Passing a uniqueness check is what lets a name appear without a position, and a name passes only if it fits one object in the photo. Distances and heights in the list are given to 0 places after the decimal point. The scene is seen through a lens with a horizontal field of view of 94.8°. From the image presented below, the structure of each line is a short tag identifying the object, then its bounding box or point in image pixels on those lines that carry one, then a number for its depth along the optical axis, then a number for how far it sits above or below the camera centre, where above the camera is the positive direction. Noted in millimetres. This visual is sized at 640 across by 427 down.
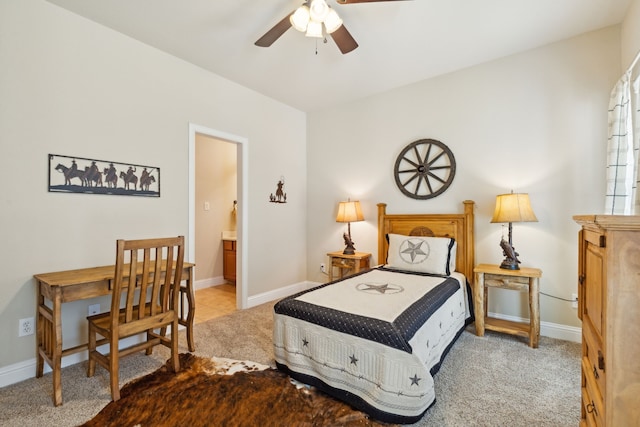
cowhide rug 1663 -1185
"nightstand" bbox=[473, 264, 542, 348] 2541 -755
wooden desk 1854 -582
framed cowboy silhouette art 2270 +287
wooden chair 1859 -723
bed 1622 -794
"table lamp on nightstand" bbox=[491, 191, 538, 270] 2652 -31
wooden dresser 844 -319
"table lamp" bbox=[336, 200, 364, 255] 3812 -57
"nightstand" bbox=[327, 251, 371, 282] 3682 -652
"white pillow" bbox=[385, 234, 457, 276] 2992 -464
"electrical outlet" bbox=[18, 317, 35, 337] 2111 -840
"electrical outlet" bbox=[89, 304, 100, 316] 2426 -815
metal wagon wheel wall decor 3369 +497
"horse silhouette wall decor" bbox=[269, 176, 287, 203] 4066 +224
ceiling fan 1952 +1308
